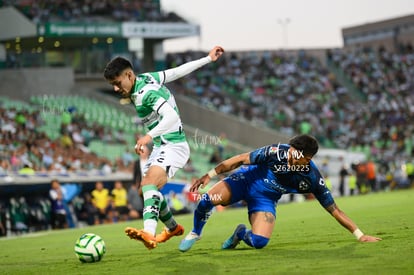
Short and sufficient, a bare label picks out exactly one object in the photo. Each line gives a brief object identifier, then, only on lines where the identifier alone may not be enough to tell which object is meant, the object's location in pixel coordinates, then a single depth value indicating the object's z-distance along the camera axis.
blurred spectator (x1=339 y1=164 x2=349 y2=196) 38.44
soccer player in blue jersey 10.54
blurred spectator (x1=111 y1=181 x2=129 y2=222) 27.44
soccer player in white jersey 10.05
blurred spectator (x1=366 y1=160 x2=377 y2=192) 39.25
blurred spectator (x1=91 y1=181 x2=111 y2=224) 27.08
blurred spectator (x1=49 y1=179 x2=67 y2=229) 24.84
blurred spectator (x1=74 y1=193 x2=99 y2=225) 27.08
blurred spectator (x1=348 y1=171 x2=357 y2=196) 38.84
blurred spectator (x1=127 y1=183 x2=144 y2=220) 26.67
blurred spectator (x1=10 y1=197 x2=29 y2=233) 25.16
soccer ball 10.64
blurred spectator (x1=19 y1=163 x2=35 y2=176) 26.56
